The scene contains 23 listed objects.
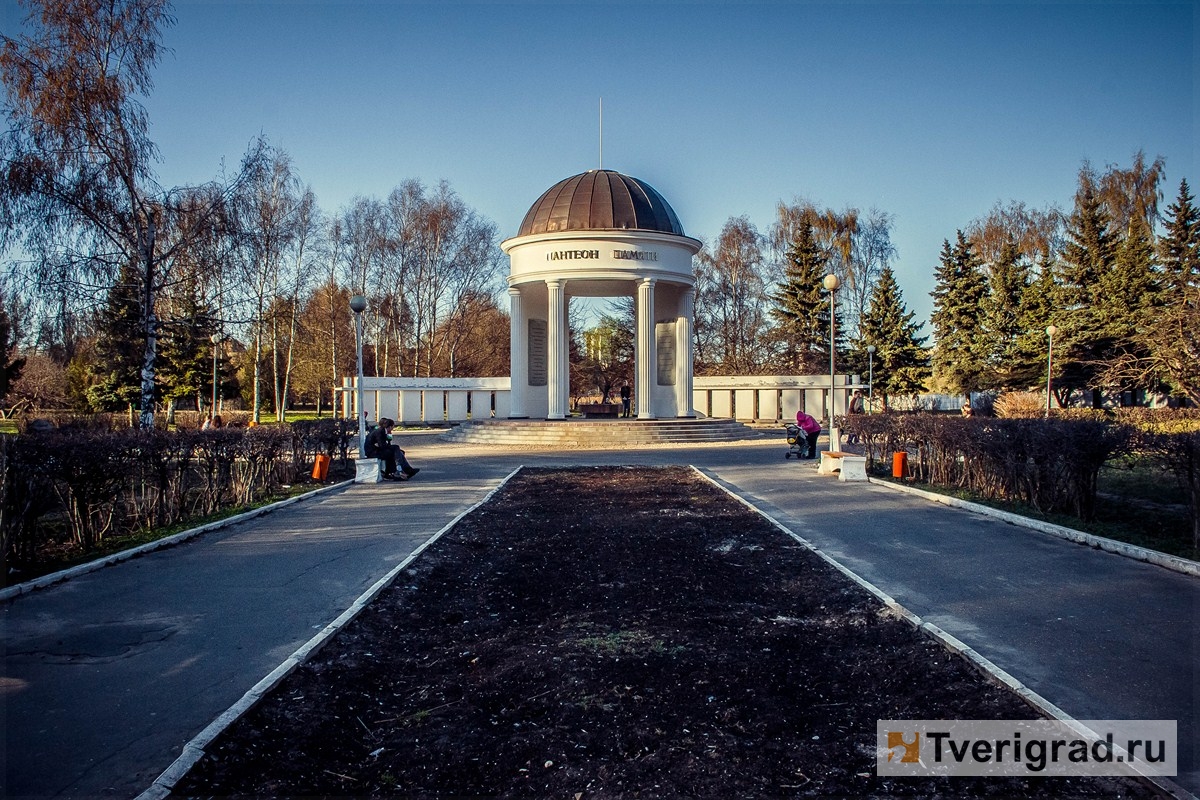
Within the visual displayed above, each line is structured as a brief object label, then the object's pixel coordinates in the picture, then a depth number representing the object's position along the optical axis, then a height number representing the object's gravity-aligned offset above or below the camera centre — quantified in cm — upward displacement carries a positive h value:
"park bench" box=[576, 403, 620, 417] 4131 -21
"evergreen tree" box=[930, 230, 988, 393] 4275 +549
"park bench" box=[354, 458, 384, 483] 1549 -142
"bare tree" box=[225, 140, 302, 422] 1869 +530
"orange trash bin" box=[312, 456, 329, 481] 1508 -133
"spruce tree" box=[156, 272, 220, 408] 2102 +218
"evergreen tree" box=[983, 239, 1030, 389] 4091 +571
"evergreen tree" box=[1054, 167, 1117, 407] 3491 +591
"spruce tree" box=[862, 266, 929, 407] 4466 +418
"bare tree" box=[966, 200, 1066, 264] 4528 +1127
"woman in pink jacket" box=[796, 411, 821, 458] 2065 -63
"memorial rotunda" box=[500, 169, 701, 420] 2967 +565
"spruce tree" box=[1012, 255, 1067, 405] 3828 +452
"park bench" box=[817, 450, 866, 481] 1559 -132
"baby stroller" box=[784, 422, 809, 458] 2077 -104
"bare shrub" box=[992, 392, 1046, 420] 2898 +13
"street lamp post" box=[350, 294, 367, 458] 1605 +165
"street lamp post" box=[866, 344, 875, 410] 4069 +217
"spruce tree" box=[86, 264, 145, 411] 1745 +220
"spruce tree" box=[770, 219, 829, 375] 4500 +633
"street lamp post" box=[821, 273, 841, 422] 1611 +280
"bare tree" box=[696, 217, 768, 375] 4894 +755
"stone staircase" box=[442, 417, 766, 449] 2705 -104
